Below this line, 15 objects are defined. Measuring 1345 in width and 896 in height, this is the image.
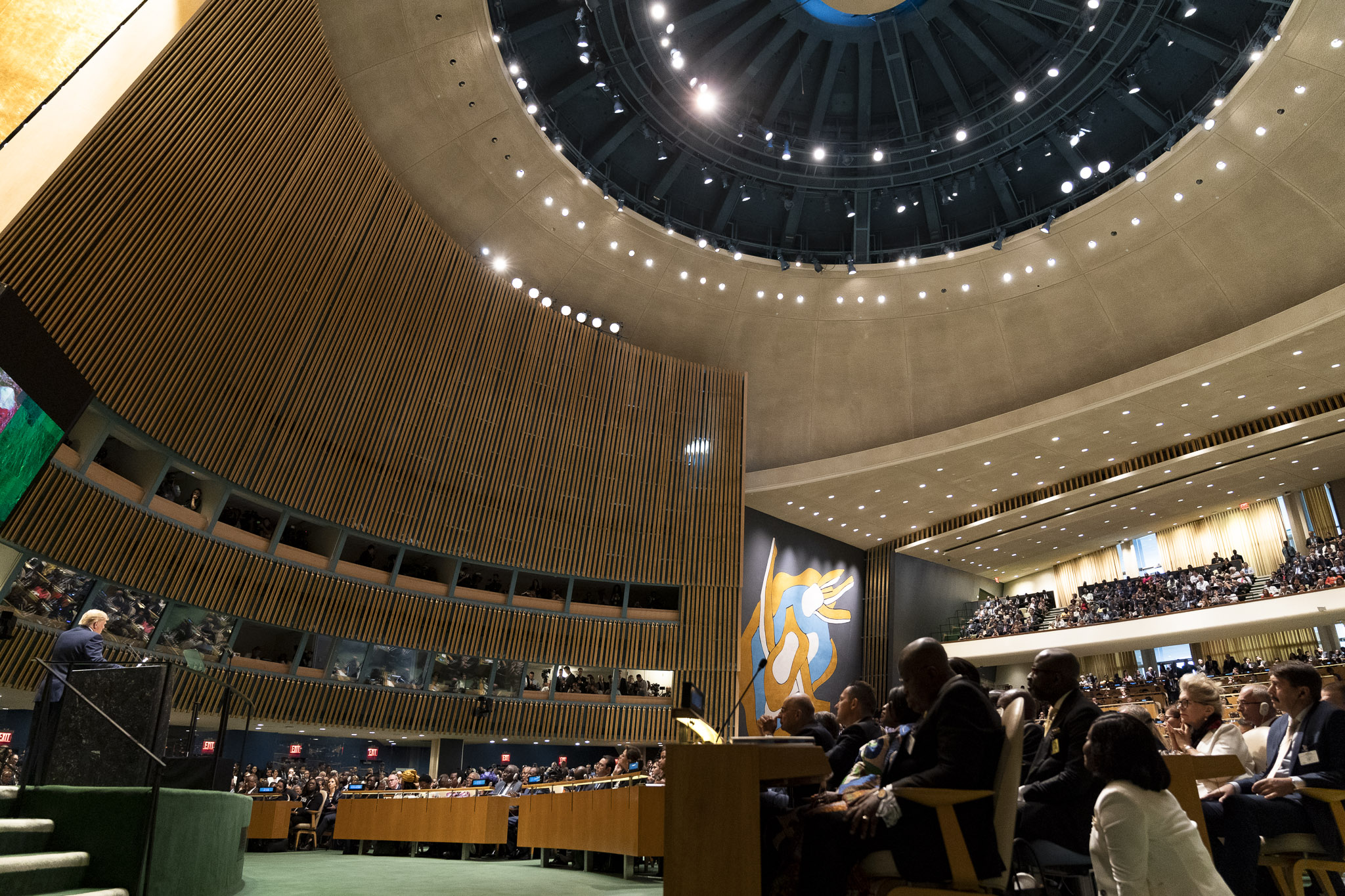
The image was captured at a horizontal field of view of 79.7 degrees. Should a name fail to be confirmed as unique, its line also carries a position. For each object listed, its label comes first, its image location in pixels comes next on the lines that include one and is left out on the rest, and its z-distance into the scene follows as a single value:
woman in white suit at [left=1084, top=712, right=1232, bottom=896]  2.24
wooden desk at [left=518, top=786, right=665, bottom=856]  5.47
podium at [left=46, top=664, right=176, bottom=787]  4.29
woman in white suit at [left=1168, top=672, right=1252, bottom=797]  3.62
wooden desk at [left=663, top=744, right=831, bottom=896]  2.38
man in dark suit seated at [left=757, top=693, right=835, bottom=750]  3.94
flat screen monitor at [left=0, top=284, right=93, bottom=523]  6.00
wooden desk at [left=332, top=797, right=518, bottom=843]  8.73
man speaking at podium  4.21
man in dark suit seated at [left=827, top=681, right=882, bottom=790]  3.64
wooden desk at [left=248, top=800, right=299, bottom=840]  10.50
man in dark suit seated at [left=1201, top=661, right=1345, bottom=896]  3.12
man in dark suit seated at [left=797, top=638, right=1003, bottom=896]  2.32
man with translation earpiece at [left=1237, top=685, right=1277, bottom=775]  3.86
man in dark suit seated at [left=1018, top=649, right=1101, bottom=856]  2.87
